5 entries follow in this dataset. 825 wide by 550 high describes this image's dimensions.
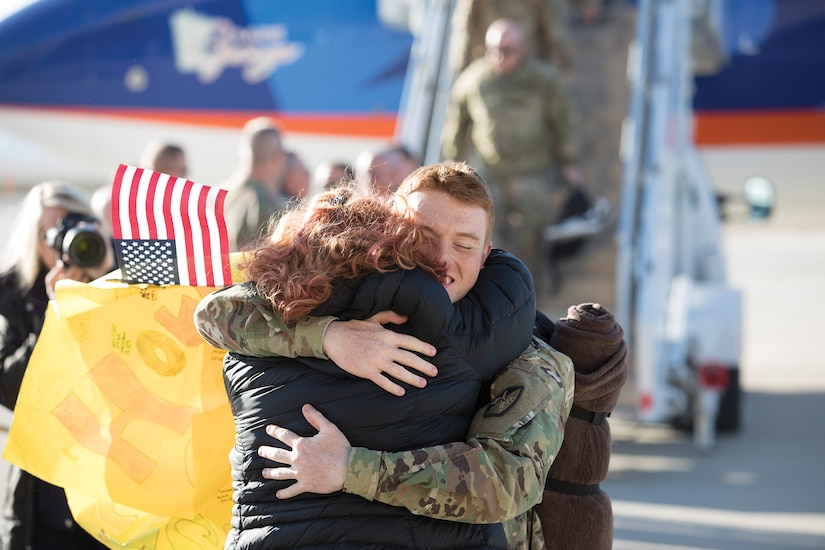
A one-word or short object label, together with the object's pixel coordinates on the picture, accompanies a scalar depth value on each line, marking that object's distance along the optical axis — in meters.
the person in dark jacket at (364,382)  3.44
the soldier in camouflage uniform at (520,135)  13.37
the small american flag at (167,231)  4.59
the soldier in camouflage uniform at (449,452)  3.39
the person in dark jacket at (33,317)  5.67
